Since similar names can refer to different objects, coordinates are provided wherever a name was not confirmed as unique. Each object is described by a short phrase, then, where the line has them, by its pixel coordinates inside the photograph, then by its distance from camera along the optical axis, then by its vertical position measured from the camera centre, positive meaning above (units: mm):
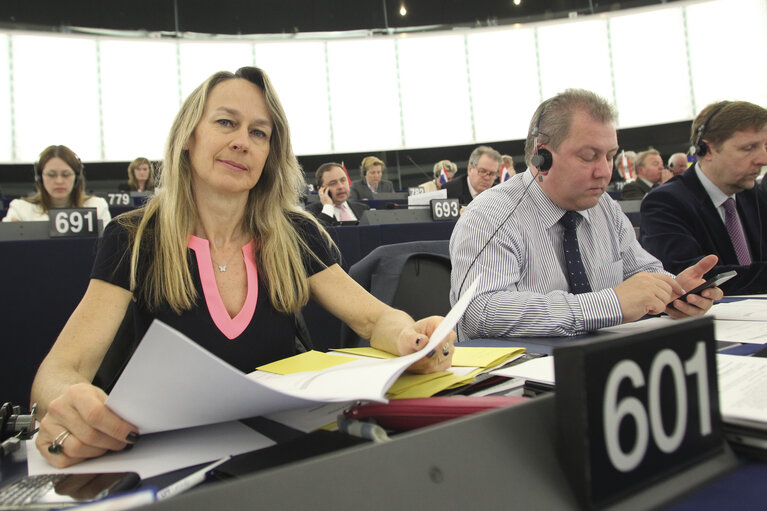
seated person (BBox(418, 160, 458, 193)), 7066 +1499
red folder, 485 -130
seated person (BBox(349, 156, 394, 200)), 7027 +1368
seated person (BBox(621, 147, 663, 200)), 5781 +1007
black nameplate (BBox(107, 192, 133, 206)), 4934 +902
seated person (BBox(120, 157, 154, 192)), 6094 +1357
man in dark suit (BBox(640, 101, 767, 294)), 1874 +212
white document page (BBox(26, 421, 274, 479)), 497 -164
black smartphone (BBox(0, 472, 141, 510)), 402 -158
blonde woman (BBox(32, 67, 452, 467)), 1057 +72
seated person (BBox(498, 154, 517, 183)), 6852 +1441
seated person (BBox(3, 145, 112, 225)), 3580 +779
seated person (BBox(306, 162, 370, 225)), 4637 +805
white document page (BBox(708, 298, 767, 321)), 1177 -142
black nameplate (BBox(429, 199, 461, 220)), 3449 +416
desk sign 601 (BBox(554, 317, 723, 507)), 365 -114
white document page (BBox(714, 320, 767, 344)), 917 -153
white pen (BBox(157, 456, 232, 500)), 409 -159
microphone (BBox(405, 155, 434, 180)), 9094 +1780
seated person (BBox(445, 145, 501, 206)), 4992 +908
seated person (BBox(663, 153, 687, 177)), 6547 +1174
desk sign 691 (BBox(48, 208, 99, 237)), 2494 +359
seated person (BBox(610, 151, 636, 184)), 7359 +1358
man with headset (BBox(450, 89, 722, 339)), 1180 +49
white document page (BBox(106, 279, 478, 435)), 421 -101
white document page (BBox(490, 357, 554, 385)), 678 -147
